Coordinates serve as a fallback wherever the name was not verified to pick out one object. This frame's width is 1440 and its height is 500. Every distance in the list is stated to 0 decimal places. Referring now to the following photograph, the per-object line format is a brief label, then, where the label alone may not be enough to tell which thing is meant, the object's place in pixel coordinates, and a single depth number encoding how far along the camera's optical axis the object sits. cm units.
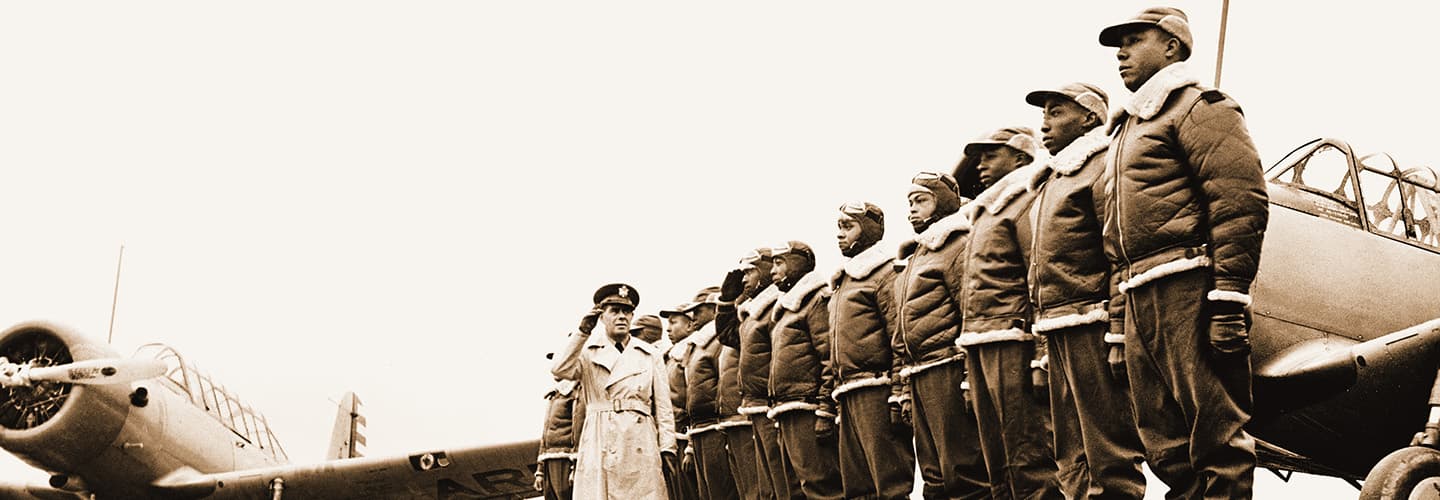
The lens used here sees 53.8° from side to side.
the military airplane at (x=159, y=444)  1661
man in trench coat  840
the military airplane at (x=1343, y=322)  736
